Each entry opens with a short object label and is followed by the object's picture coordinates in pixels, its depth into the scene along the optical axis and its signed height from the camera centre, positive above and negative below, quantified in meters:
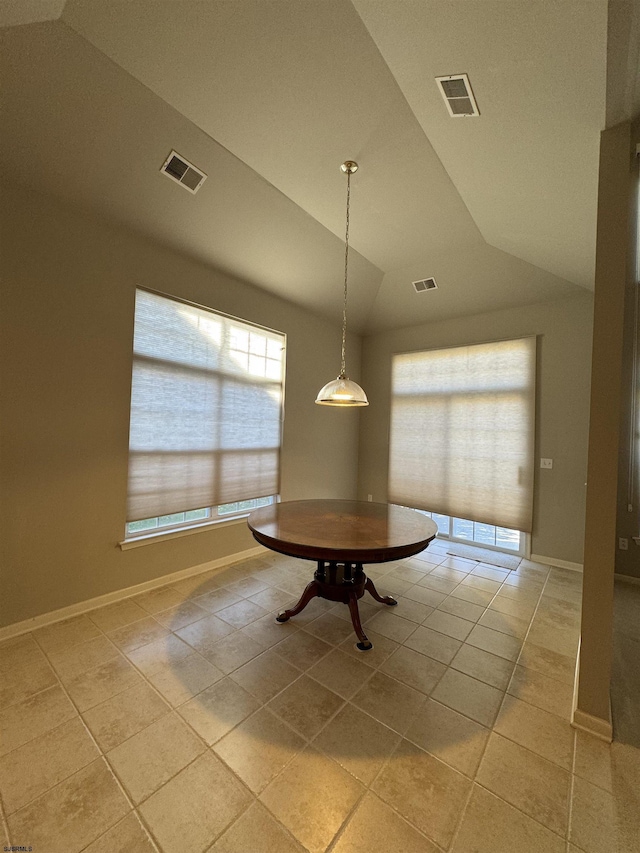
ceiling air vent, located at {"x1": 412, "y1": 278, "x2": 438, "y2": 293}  4.11 +1.88
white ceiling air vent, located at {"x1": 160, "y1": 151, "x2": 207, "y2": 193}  2.38 +1.89
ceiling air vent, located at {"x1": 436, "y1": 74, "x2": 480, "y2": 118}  1.77 +1.89
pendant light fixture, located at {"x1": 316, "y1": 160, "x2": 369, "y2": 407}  2.52 +0.30
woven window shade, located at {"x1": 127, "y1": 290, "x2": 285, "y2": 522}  2.96 +0.18
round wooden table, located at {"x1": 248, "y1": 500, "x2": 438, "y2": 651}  1.91 -0.66
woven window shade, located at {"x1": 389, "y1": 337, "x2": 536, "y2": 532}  3.99 +0.06
